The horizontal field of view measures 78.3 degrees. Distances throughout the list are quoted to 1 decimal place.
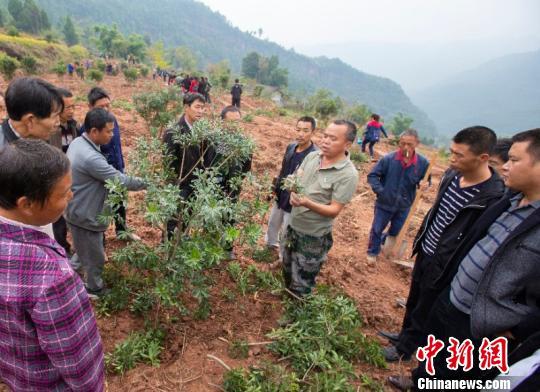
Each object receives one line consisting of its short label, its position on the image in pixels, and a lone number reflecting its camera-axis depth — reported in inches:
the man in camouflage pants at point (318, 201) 108.3
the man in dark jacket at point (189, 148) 121.7
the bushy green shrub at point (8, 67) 593.9
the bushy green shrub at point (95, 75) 822.0
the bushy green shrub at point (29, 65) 731.4
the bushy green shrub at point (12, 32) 1523.1
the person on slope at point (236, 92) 641.0
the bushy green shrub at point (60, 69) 824.2
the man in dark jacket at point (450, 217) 99.9
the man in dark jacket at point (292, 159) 147.6
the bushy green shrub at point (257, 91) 1243.2
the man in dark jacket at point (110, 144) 136.1
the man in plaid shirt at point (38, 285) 43.6
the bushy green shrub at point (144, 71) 1376.5
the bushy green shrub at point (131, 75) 983.5
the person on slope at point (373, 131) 425.4
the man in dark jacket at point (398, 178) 167.6
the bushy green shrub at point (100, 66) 1177.7
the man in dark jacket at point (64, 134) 126.0
